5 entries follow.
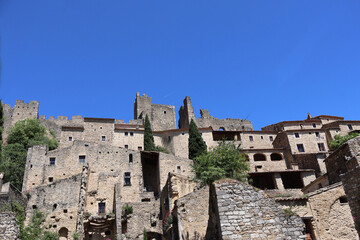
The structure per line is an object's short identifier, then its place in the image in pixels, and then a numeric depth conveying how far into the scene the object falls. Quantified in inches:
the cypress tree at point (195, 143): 1978.3
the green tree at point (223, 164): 1227.0
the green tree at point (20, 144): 1588.3
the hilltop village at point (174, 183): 489.7
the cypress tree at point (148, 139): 2123.3
